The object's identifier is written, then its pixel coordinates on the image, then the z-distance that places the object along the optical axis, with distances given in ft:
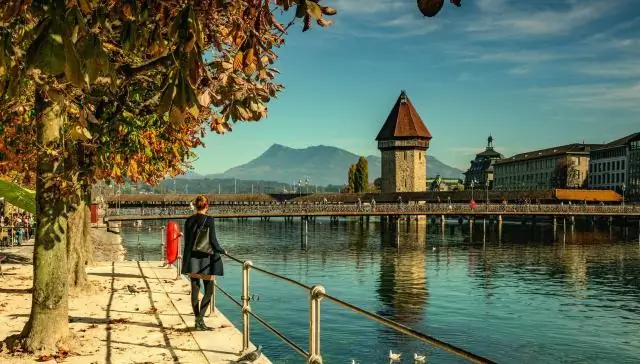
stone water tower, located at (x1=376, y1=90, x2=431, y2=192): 373.81
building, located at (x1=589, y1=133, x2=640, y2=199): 386.32
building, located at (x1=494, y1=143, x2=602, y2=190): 440.04
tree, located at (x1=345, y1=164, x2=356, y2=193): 467.23
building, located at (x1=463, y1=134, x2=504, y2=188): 635.25
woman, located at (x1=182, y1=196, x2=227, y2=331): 30.66
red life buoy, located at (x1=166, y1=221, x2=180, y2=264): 58.29
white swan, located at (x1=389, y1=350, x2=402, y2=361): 59.26
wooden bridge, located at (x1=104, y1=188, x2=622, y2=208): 324.19
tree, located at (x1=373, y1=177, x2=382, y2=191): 611.63
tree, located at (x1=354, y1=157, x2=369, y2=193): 459.73
